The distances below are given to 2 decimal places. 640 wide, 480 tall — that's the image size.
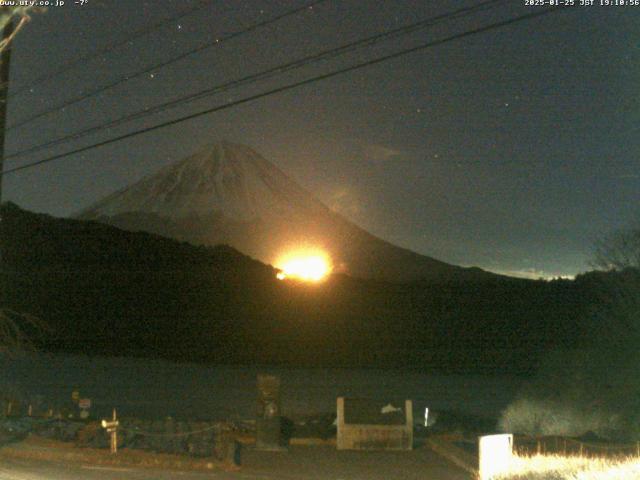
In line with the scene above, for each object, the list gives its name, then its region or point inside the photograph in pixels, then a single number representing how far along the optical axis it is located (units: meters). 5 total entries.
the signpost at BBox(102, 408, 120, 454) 17.84
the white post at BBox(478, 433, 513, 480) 11.84
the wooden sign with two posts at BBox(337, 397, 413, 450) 19.67
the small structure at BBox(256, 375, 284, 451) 19.41
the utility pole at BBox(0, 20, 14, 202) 14.58
